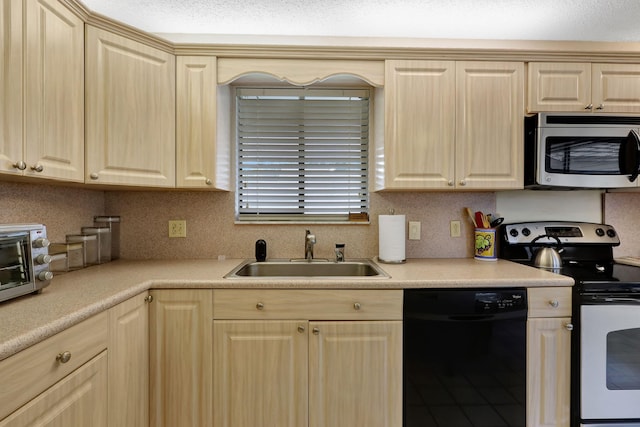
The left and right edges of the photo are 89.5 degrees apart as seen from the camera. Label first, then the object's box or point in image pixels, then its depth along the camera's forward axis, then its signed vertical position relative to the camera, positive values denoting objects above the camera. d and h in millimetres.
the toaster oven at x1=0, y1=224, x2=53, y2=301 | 1094 -176
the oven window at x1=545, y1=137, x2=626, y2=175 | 1805 +340
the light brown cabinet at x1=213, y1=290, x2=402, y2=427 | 1473 -668
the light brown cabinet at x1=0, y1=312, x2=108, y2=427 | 807 -487
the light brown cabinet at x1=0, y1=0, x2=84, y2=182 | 1148 +477
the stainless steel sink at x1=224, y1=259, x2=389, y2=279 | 2010 -346
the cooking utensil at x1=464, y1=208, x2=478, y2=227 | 2108 -11
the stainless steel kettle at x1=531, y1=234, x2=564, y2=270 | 1820 -251
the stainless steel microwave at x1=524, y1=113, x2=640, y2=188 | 1794 +367
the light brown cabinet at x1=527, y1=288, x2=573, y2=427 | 1514 -673
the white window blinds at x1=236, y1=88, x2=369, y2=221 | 2197 +409
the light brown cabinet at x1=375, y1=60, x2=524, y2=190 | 1829 +514
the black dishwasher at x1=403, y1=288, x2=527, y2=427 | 1489 -666
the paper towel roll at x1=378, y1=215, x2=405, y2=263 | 1888 -138
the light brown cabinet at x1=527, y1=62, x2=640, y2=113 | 1839 +729
